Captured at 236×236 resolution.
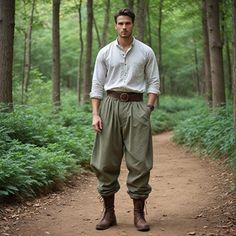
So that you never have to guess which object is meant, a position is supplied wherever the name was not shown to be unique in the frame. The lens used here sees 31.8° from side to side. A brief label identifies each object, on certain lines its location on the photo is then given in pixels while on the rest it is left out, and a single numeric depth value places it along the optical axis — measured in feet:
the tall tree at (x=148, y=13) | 74.85
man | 15.42
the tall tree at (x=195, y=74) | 109.13
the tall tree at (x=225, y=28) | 57.74
